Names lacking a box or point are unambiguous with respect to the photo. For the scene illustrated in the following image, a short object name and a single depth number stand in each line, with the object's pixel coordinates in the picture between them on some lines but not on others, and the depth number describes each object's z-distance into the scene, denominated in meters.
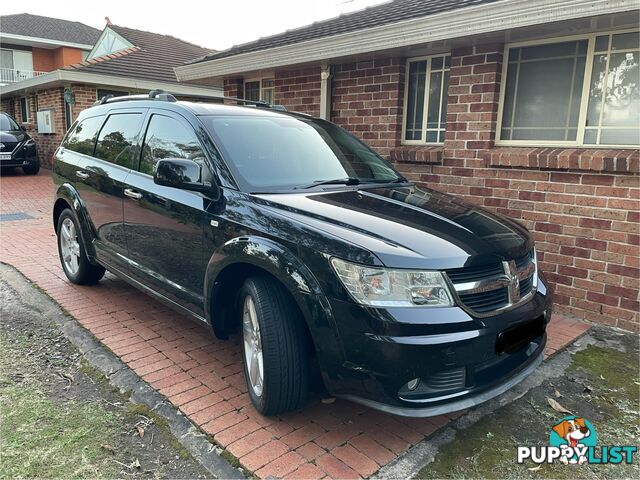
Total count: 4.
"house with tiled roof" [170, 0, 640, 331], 4.12
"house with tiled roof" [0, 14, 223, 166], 13.45
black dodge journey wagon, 2.25
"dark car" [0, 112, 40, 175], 13.48
